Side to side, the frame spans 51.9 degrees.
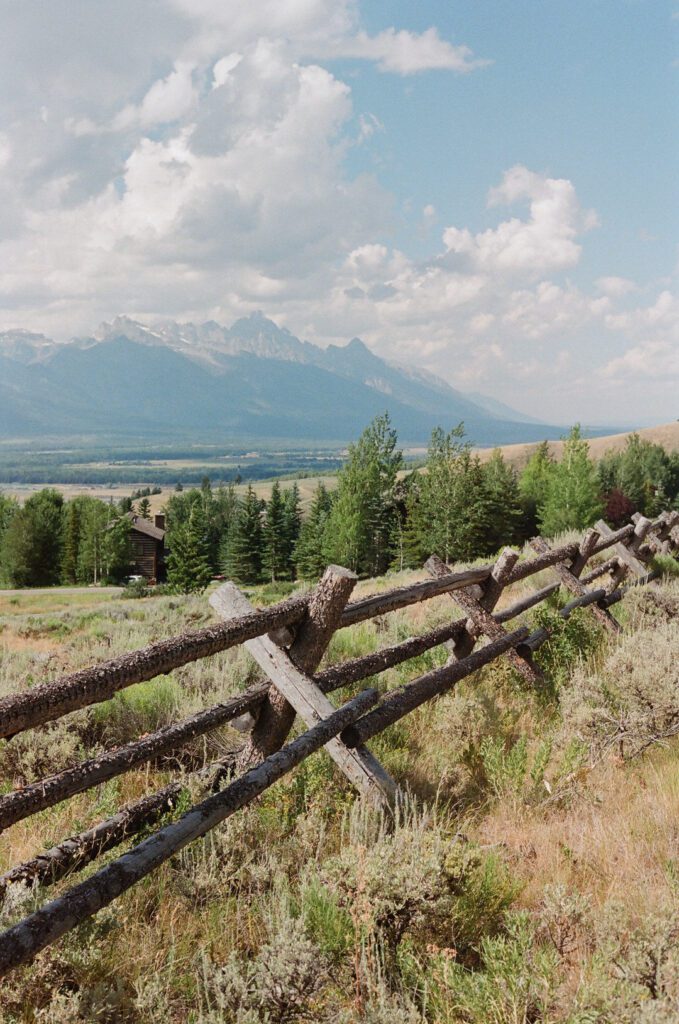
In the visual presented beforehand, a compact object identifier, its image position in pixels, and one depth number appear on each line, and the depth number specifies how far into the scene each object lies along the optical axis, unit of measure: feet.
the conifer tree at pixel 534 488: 228.02
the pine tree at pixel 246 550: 265.95
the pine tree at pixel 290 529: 271.49
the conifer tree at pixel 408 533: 203.72
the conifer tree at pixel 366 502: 198.70
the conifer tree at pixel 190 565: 211.82
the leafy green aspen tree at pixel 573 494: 169.89
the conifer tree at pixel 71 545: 264.52
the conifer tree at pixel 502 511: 204.74
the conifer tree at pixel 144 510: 372.38
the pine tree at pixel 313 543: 234.58
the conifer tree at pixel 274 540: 265.95
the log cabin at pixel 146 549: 301.63
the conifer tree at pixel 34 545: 259.80
